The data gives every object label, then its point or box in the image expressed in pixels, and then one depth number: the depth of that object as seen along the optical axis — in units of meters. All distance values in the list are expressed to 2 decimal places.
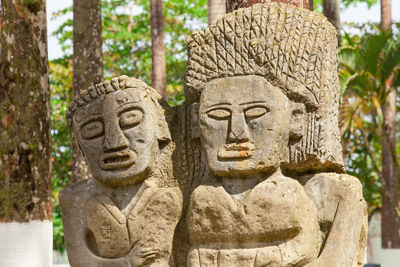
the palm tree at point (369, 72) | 18.51
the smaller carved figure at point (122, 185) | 7.79
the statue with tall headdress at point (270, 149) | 7.46
